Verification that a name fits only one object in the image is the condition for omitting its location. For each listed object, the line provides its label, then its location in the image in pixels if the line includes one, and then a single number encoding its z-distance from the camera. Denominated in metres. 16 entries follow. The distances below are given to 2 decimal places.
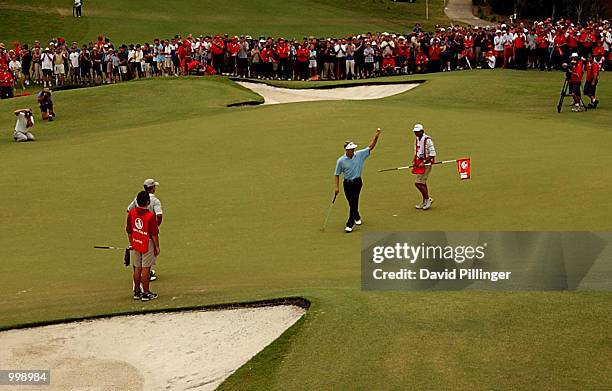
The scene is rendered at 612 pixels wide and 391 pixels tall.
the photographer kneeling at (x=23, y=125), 37.50
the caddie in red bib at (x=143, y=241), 18.30
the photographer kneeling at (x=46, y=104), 41.00
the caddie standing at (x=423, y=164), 24.33
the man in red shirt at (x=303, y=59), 52.16
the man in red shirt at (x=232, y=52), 52.69
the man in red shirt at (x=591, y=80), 38.50
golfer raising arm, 22.91
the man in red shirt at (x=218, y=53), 52.94
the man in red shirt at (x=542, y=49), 49.00
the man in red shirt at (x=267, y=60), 52.31
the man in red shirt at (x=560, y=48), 48.31
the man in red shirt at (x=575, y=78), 37.28
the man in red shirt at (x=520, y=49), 49.39
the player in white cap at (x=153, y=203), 19.23
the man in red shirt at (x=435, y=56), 51.34
